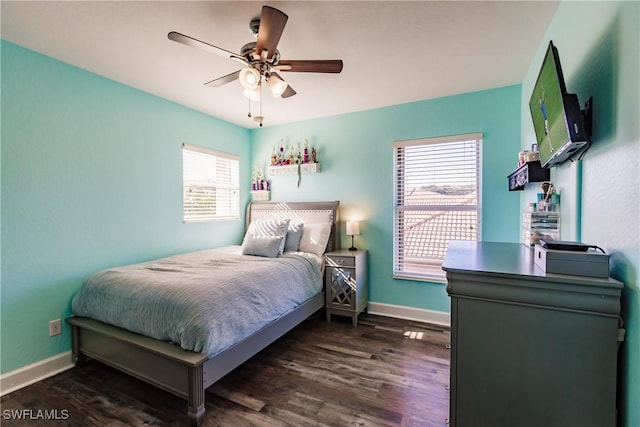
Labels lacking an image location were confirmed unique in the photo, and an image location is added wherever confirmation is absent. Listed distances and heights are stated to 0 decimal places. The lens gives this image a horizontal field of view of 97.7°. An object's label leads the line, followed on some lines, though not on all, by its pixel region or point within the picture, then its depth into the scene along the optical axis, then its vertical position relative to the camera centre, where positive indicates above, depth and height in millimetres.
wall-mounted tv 1186 +430
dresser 985 -528
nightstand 3252 -900
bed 1751 -1058
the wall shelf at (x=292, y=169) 3871 +555
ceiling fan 1610 +1001
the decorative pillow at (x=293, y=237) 3512 -378
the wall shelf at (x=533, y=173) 1953 +254
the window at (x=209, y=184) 3572 +320
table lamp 3487 -255
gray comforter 1817 -681
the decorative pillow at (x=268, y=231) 3232 -286
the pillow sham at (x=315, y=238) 3496 -389
